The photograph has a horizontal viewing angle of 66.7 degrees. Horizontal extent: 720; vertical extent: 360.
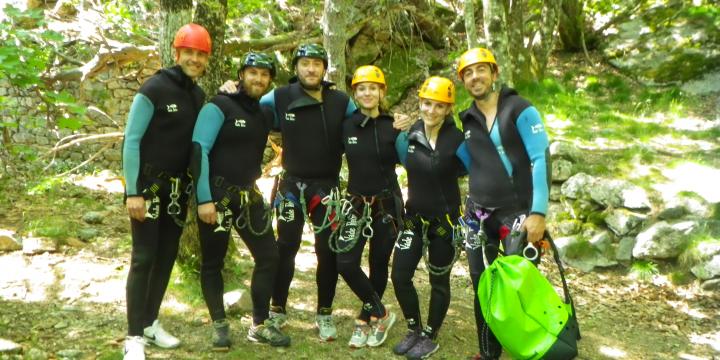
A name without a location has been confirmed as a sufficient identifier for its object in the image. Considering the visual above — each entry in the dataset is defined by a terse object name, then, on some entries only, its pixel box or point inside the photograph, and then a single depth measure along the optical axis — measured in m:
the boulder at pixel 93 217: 7.72
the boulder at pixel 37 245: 6.19
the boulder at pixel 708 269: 6.04
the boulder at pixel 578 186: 7.39
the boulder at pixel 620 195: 7.09
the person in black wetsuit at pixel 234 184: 3.92
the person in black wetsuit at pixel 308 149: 4.29
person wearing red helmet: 3.70
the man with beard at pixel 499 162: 3.58
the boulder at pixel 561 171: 7.77
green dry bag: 3.26
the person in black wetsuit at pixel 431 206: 4.07
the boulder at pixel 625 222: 6.92
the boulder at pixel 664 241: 6.43
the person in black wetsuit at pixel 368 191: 4.26
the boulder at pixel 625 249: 6.79
